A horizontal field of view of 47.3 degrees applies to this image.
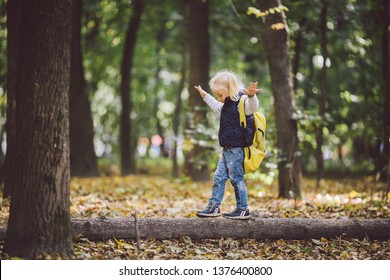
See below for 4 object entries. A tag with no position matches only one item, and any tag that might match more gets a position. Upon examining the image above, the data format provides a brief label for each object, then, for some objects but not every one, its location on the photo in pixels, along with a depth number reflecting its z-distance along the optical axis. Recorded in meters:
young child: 5.79
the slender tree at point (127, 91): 15.79
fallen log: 5.65
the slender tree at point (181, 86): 16.14
